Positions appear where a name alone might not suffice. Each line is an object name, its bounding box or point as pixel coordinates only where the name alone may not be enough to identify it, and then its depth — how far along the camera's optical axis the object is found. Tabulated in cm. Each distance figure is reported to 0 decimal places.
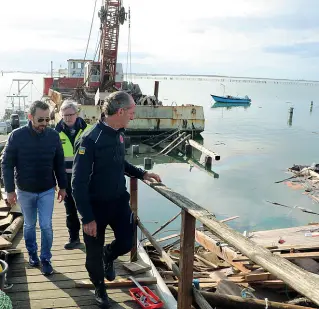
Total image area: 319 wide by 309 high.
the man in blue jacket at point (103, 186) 298
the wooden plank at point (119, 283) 379
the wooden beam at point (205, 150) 1966
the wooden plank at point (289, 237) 715
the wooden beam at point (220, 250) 570
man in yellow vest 469
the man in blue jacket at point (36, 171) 378
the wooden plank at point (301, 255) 610
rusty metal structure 2441
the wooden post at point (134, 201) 436
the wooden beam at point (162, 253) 321
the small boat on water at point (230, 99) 7100
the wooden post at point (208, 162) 2036
